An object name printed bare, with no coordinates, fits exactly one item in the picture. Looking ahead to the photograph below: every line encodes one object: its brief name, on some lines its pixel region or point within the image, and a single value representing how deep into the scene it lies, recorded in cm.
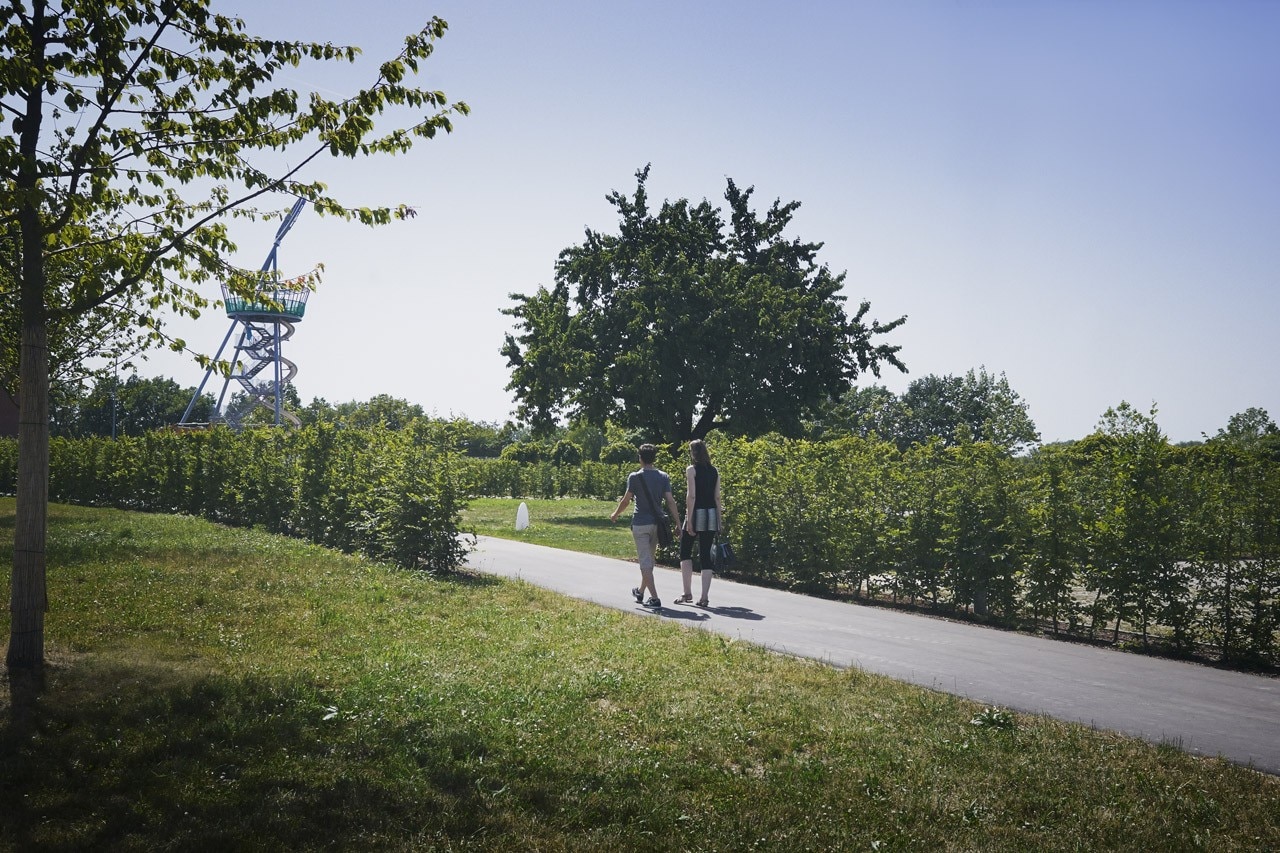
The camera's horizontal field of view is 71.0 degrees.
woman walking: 1128
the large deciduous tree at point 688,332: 3269
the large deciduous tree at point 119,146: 608
